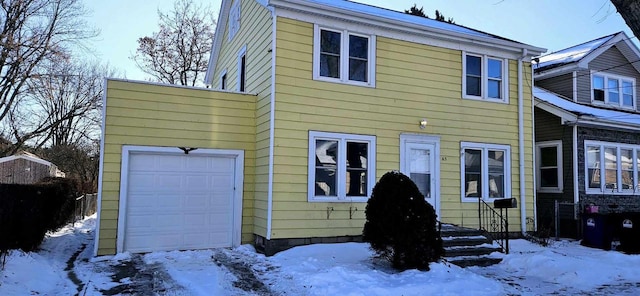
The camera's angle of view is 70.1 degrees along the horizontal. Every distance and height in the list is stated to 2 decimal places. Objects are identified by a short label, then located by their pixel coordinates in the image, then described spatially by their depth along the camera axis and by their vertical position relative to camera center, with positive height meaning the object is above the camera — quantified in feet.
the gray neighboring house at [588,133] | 44.73 +5.43
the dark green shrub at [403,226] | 23.54 -2.28
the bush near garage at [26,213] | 23.32 -2.19
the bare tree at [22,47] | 70.13 +19.76
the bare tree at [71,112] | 89.20 +13.64
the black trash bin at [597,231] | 34.88 -3.43
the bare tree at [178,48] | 92.32 +26.38
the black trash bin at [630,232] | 32.83 -3.26
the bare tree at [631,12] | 12.96 +5.06
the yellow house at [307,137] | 30.14 +3.09
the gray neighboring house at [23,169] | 66.80 +0.98
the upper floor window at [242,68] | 38.19 +9.64
